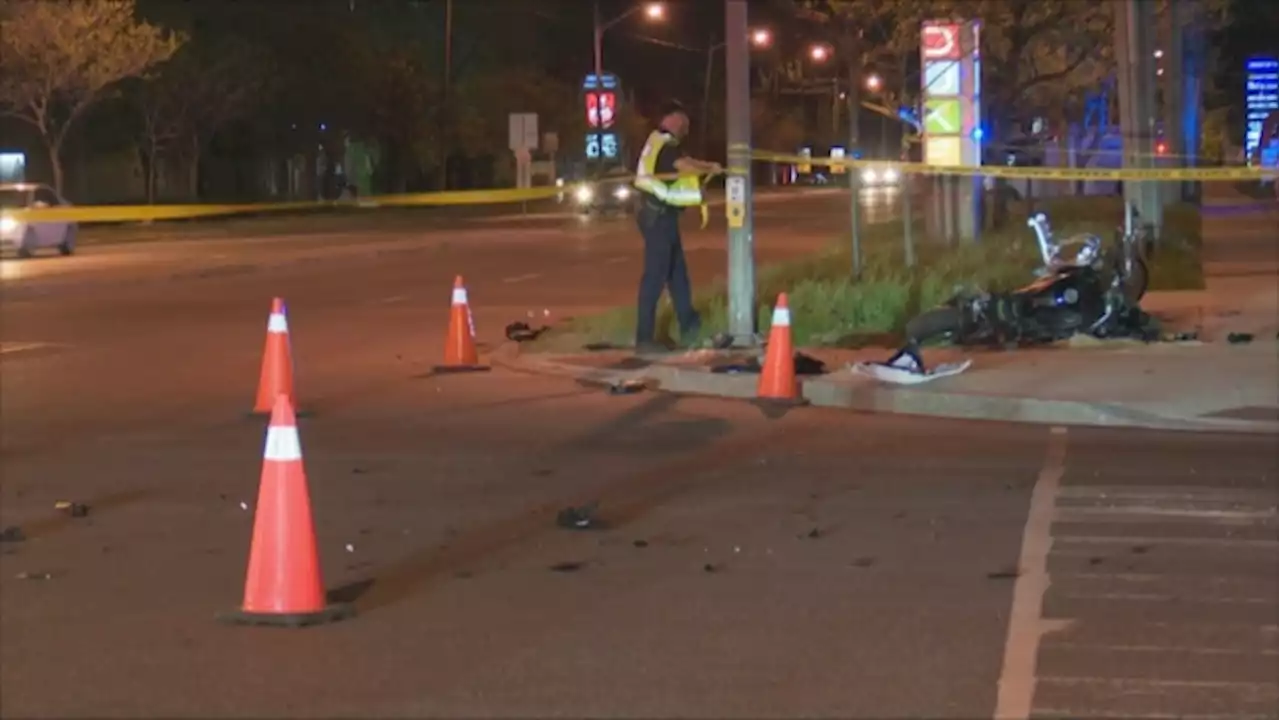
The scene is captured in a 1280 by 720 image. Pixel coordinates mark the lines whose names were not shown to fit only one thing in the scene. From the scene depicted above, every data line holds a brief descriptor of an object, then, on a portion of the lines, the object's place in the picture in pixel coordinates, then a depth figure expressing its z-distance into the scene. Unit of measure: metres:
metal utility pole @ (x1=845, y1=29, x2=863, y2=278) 21.11
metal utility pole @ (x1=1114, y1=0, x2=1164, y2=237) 26.50
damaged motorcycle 16.09
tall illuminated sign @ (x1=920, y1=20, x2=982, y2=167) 22.80
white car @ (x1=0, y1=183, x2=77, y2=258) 35.75
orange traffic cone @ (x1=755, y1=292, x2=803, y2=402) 13.78
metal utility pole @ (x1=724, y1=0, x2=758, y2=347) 16.03
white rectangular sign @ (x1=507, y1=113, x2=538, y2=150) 54.56
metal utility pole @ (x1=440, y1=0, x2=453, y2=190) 68.88
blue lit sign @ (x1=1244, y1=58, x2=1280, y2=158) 62.22
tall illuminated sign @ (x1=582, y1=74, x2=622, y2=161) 59.44
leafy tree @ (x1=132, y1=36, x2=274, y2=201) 57.62
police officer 15.95
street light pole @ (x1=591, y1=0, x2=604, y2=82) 59.19
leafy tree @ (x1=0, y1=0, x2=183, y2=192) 46.97
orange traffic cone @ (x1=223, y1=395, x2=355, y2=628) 7.27
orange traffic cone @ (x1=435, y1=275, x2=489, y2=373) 16.59
